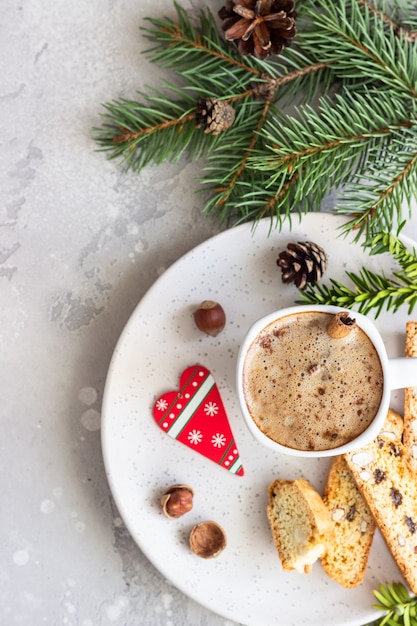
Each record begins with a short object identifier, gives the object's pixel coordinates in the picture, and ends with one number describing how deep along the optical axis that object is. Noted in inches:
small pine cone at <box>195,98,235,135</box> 22.2
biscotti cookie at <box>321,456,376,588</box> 22.9
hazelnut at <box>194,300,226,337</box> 22.5
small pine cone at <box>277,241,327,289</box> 22.2
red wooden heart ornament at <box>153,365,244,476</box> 23.0
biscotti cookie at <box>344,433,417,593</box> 22.9
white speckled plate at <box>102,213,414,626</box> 22.8
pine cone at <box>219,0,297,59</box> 20.9
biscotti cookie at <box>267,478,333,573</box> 22.6
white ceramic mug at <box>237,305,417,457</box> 21.0
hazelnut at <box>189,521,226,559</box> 22.8
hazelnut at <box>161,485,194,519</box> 22.5
